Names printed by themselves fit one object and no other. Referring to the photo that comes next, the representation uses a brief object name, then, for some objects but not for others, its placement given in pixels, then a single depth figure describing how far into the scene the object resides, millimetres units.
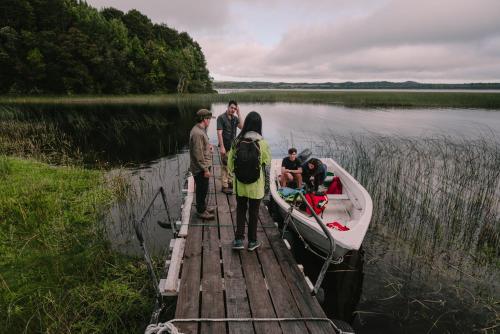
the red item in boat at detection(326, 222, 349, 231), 5519
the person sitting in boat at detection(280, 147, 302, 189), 7844
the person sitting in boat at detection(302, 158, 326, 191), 8004
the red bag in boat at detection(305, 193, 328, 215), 6574
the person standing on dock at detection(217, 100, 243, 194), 6676
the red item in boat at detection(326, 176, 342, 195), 7965
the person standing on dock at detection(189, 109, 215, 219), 5020
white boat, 4969
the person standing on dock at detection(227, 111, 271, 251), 4059
